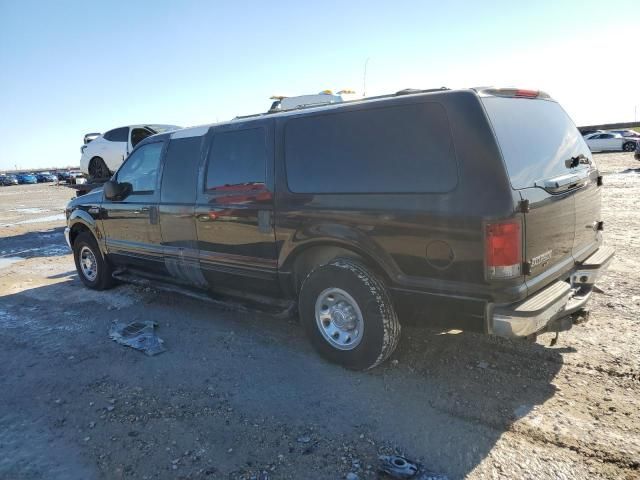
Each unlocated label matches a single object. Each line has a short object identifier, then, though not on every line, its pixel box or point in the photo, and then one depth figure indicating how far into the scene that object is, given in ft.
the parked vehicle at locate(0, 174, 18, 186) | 182.39
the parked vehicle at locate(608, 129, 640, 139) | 108.99
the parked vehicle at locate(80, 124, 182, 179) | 38.22
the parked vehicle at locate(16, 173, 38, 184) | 191.01
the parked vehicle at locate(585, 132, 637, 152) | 106.73
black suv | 9.46
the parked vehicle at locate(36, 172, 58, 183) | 199.00
